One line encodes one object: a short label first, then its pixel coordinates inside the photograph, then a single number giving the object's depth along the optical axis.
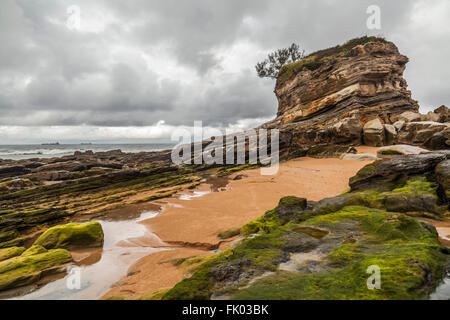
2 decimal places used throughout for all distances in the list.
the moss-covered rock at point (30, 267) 5.09
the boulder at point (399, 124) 21.46
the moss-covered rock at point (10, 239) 8.34
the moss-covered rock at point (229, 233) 6.98
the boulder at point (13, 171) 31.13
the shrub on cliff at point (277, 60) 46.91
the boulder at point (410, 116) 22.91
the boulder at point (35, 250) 6.30
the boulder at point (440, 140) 14.67
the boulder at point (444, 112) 24.95
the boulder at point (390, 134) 21.41
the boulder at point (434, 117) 24.79
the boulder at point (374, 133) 21.83
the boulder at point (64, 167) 31.44
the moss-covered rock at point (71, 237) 7.15
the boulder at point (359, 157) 17.55
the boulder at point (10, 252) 6.77
